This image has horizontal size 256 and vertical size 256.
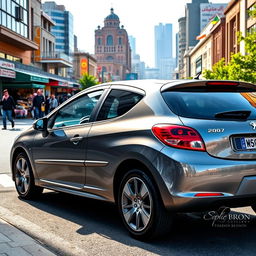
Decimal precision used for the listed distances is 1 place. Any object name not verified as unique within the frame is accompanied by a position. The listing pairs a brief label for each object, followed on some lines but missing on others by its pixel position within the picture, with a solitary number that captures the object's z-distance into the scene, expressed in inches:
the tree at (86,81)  4264.3
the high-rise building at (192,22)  6422.2
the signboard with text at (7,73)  1358.0
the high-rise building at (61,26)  5994.1
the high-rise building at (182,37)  7160.4
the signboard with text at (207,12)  6225.4
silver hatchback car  158.6
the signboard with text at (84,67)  5354.3
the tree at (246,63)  1134.8
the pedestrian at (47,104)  1241.6
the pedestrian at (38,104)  1007.0
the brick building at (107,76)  7643.7
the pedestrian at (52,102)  1244.6
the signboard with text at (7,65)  1400.6
